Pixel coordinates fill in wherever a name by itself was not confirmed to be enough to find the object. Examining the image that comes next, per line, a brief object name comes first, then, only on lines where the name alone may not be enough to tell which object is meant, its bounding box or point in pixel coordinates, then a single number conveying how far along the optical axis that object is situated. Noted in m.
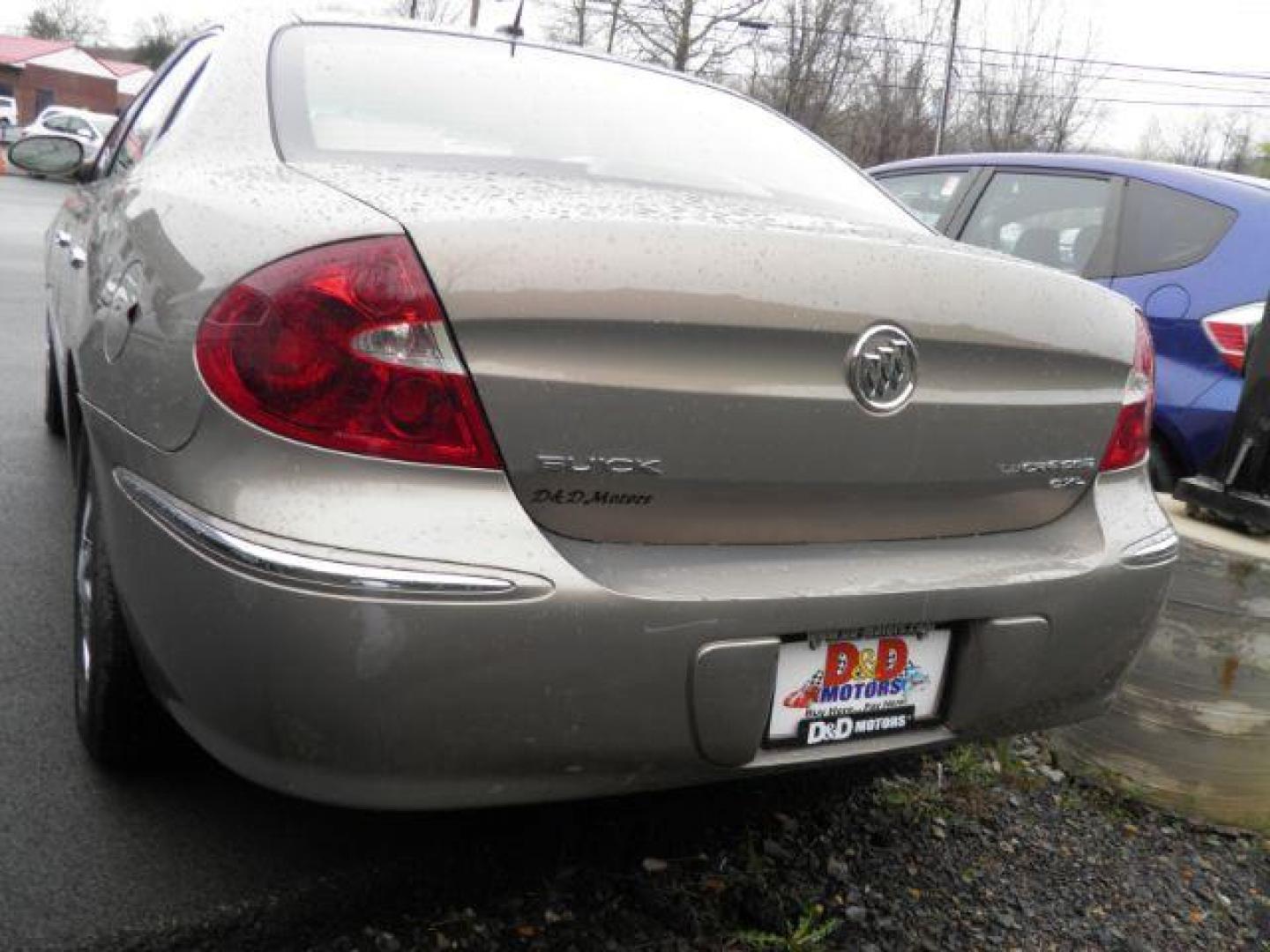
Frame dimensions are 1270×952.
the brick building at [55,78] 62.03
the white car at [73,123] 28.75
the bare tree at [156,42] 71.88
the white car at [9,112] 45.54
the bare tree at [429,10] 44.28
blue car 3.85
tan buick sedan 1.57
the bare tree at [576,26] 37.72
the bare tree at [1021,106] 37.69
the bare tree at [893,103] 35.97
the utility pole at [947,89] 28.70
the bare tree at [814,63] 34.91
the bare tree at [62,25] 77.81
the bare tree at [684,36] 36.09
